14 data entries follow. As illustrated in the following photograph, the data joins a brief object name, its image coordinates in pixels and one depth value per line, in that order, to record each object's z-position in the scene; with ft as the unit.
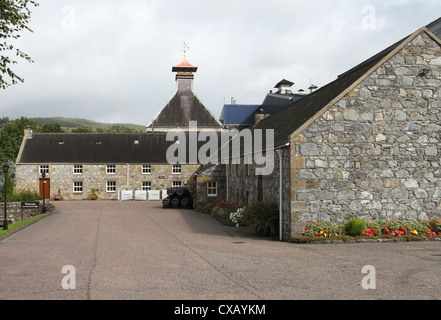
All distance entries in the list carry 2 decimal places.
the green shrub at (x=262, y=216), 55.21
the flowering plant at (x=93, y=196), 146.61
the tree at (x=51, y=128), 277.25
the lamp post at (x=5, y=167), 74.23
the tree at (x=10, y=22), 46.42
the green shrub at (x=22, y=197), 102.79
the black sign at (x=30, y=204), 93.66
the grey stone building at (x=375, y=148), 51.21
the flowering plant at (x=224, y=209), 79.36
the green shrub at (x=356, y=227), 49.67
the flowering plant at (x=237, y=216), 68.18
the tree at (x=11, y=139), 218.18
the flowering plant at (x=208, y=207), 96.99
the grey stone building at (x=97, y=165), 147.54
